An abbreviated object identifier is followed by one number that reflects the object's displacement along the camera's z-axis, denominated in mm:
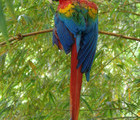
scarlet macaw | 3002
